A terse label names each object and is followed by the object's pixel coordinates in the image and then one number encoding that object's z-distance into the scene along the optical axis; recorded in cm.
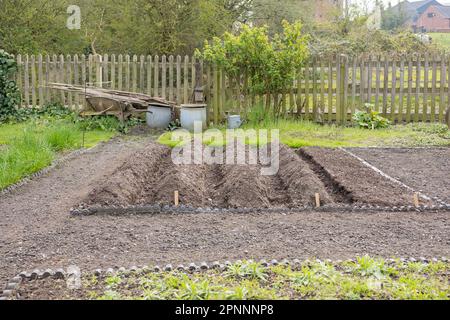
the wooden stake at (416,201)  642
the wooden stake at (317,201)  641
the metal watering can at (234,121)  1295
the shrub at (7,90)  1420
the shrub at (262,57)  1311
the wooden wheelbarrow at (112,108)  1284
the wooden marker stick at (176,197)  643
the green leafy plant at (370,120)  1347
